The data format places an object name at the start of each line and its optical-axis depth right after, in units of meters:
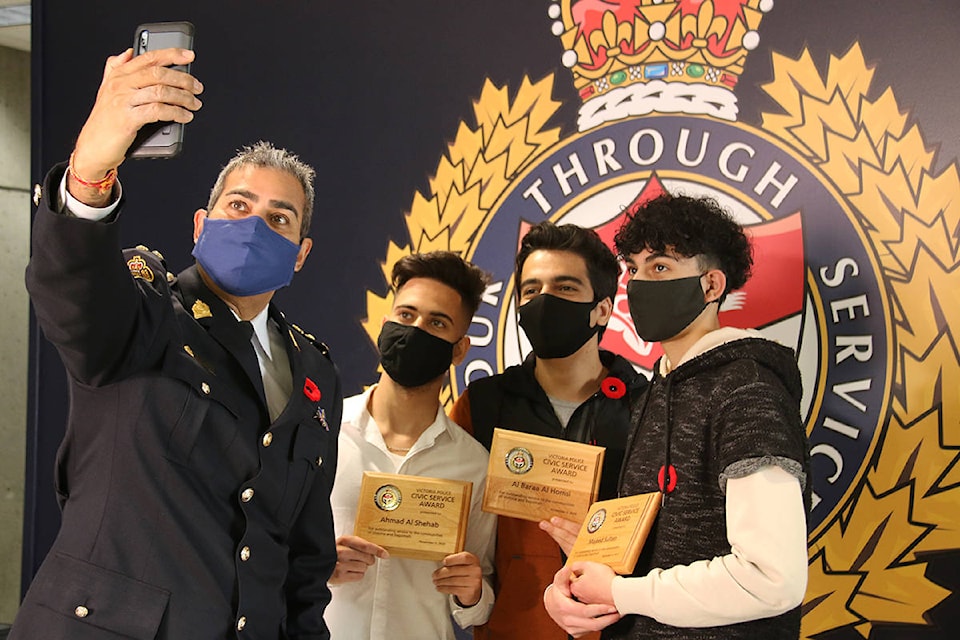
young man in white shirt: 2.61
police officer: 1.59
